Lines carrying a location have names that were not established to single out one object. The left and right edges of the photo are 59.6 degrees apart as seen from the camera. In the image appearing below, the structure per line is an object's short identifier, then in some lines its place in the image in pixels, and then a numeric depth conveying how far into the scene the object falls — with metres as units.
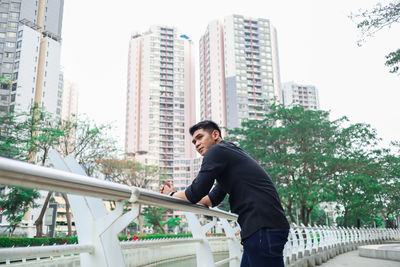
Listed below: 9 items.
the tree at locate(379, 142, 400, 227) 21.65
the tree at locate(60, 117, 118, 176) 21.44
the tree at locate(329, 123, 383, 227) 19.17
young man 1.89
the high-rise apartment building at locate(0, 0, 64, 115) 47.81
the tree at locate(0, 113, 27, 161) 16.73
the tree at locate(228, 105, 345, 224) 19.41
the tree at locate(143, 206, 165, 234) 39.78
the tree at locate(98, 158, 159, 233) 29.42
